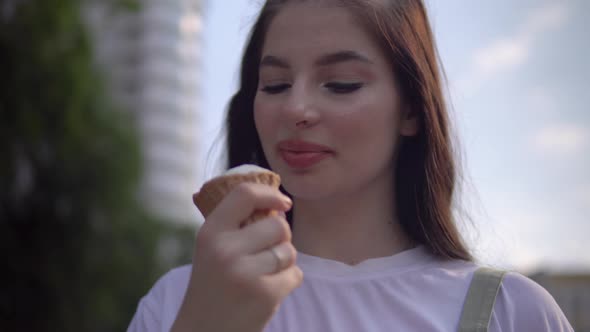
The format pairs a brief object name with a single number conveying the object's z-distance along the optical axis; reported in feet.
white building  71.10
